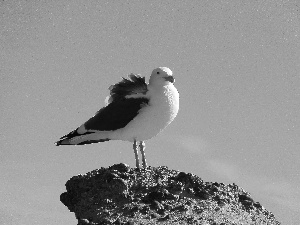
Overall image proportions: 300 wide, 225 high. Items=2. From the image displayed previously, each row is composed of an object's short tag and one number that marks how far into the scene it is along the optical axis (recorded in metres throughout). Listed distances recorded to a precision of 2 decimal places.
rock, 14.63
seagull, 17.70
